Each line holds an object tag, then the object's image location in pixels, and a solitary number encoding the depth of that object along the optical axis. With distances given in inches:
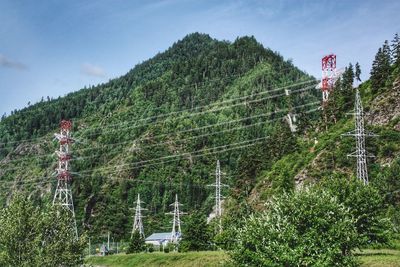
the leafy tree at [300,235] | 1815.9
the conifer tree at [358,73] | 5930.1
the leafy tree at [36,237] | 2251.5
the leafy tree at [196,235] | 3440.0
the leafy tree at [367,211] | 2188.7
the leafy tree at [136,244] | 3973.9
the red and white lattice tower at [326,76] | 5093.5
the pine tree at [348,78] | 5516.7
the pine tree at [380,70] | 4859.7
